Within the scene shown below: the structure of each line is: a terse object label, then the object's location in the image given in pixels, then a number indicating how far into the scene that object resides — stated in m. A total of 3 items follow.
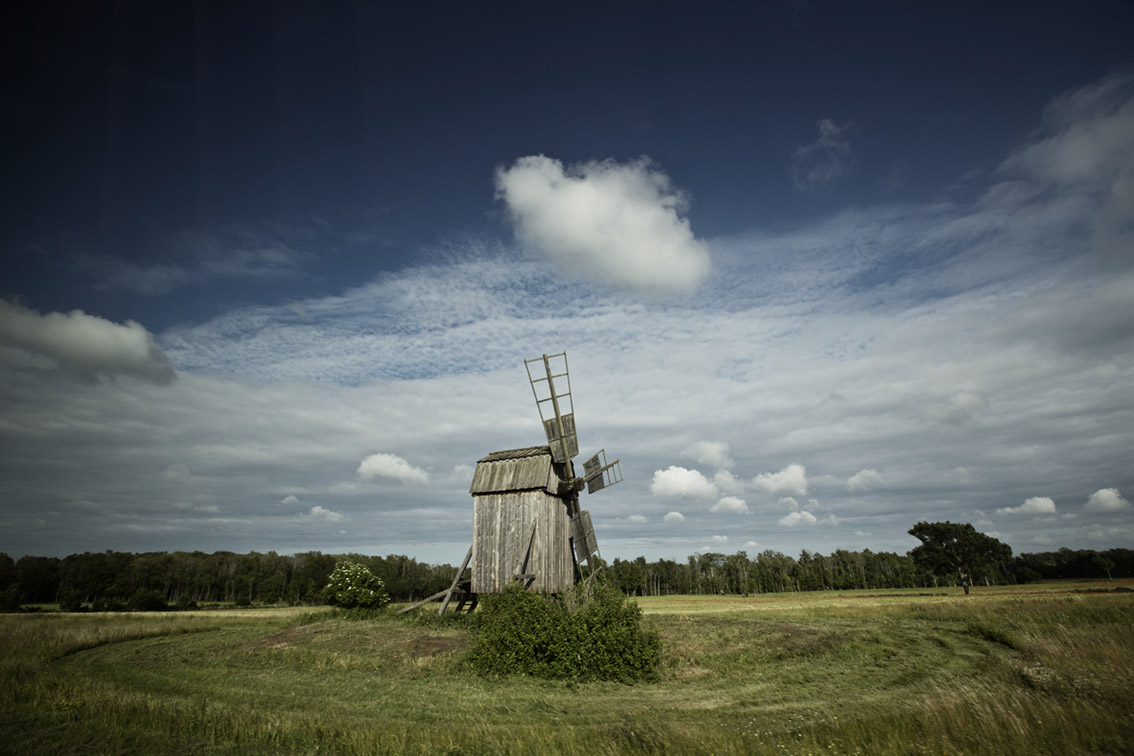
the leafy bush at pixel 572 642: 16.02
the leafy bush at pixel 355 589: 29.14
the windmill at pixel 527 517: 25.83
